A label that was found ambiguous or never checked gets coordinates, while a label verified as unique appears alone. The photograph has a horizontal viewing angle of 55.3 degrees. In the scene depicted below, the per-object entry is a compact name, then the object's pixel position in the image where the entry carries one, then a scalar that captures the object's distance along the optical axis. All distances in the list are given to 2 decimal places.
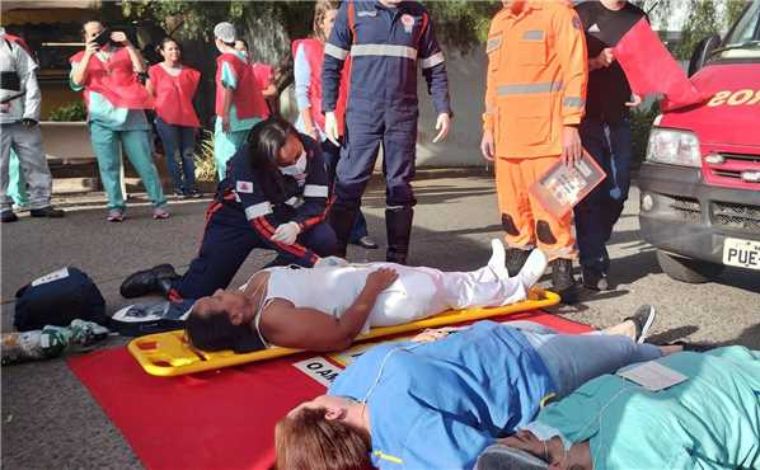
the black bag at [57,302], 4.04
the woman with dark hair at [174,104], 9.00
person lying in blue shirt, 2.28
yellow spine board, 3.40
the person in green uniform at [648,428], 2.18
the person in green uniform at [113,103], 7.21
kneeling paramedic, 4.27
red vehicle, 4.08
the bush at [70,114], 11.05
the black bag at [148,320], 4.09
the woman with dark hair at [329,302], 3.47
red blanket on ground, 2.74
